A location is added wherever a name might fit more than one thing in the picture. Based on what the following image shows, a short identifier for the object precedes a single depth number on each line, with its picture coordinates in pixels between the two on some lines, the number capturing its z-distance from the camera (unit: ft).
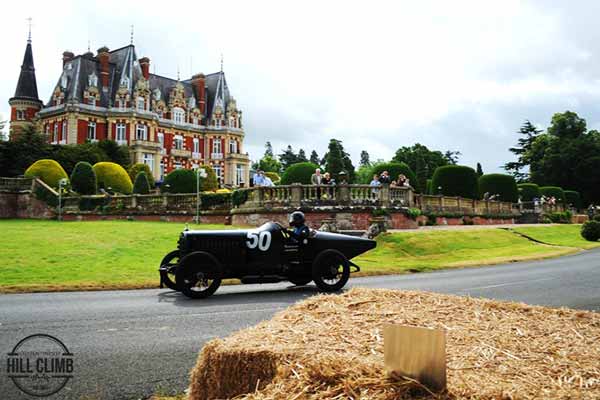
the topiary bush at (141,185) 145.59
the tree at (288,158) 435.53
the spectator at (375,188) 83.24
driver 34.96
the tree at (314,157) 484.33
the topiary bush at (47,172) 140.77
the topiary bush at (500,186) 150.18
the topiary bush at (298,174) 110.63
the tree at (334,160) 200.54
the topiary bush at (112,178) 162.30
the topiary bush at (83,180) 139.64
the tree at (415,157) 287.89
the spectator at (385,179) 84.79
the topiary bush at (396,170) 120.98
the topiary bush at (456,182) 125.59
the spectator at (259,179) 89.27
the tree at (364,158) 520.42
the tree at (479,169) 274.26
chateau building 232.12
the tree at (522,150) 288.51
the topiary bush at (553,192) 189.88
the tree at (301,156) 444.96
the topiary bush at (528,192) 175.26
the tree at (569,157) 235.40
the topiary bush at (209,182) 162.61
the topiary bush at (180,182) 132.98
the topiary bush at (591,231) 101.93
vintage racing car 32.35
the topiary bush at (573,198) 211.55
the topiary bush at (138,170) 200.03
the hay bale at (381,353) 6.72
